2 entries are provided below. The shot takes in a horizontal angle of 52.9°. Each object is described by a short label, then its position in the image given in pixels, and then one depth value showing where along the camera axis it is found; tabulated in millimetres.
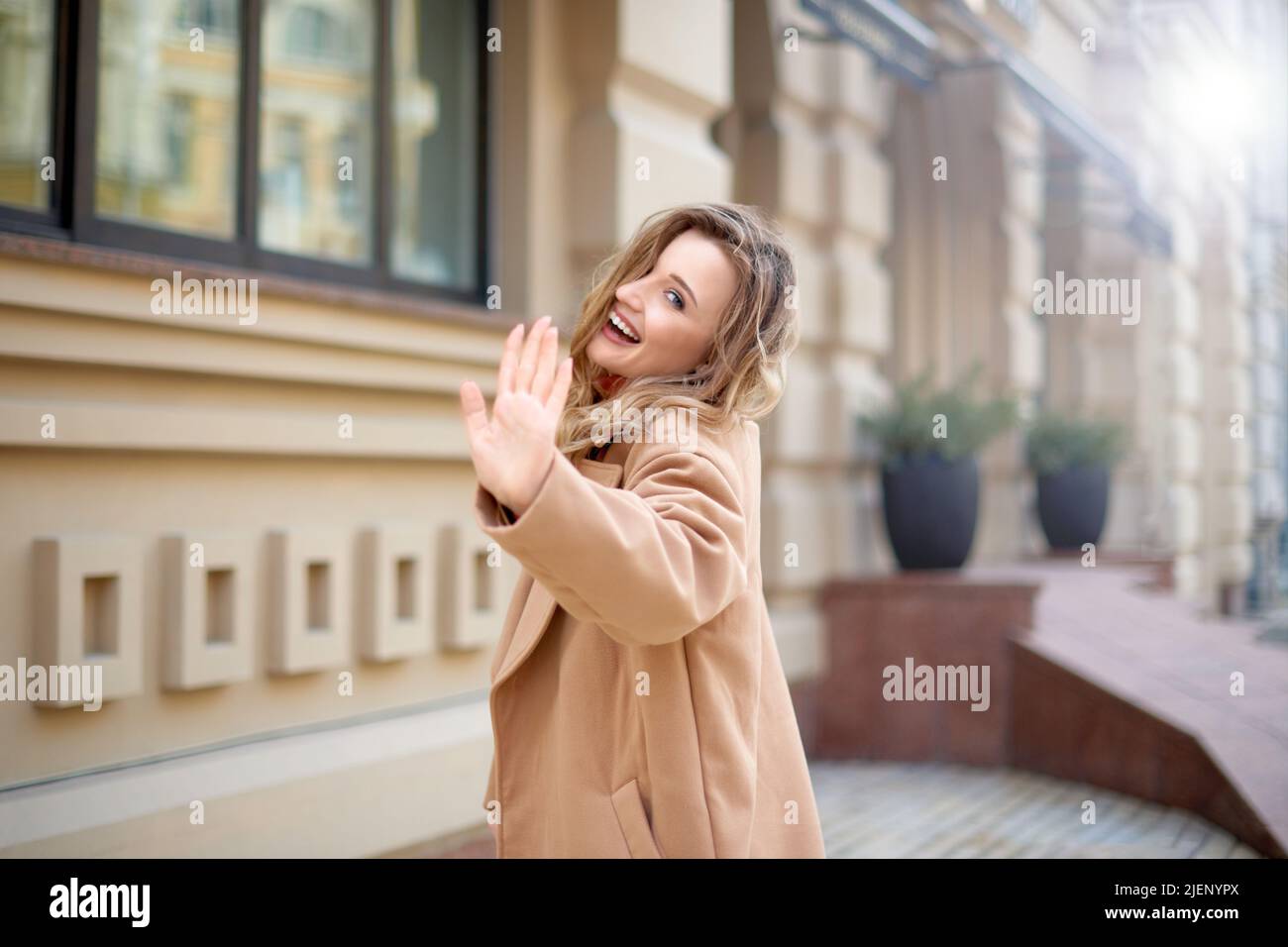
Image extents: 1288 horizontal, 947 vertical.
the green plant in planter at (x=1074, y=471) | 9602
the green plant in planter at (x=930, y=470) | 6598
